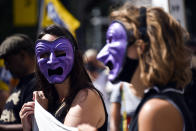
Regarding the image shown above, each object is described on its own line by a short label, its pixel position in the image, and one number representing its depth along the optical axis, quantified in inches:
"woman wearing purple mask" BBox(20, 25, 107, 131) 172.5
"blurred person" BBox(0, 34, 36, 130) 228.9
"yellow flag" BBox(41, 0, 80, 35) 405.3
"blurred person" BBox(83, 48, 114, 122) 376.7
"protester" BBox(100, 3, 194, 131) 123.0
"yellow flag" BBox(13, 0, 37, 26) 561.4
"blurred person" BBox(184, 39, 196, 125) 295.7
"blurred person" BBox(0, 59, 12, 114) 471.6
